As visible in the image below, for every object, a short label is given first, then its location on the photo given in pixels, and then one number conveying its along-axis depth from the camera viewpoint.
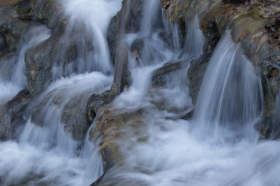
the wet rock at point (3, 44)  8.77
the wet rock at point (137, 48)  6.46
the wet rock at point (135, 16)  6.83
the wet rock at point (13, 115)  6.43
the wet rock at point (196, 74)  4.39
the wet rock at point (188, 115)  4.59
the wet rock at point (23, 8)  9.02
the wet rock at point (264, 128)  3.26
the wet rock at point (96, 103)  5.37
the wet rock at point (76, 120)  5.50
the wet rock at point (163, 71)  5.49
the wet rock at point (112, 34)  7.34
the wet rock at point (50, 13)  7.73
